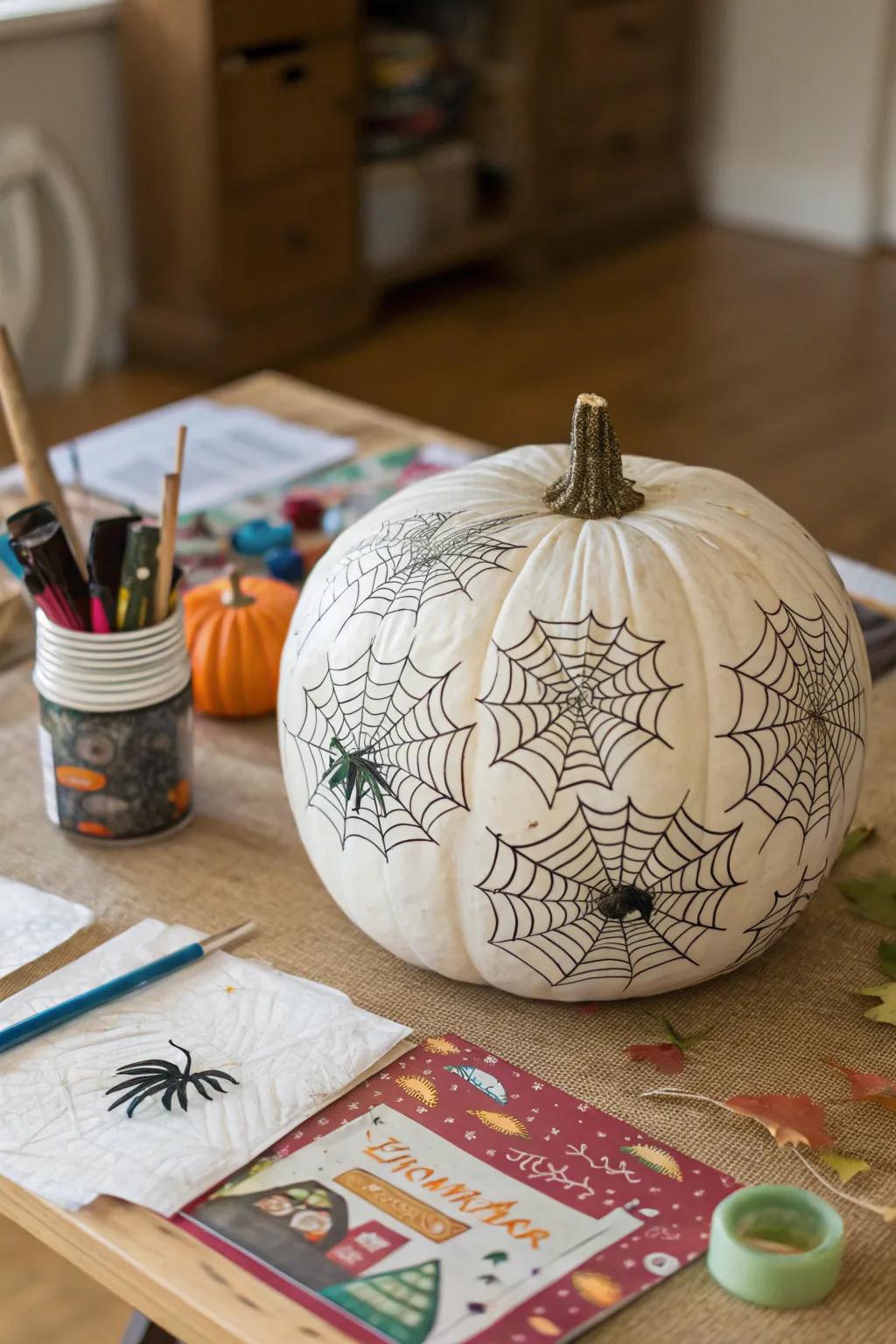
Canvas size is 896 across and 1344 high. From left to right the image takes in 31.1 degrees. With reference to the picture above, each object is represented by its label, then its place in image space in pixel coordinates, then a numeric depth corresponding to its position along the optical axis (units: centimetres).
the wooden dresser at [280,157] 318
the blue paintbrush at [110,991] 84
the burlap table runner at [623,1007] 70
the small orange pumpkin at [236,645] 116
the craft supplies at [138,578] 97
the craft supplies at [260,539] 141
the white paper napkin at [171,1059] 76
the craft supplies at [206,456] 156
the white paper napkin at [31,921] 92
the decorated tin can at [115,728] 99
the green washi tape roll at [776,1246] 68
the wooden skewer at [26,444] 109
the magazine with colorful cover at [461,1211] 68
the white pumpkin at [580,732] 80
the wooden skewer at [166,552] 99
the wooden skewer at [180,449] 97
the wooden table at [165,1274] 67
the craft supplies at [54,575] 97
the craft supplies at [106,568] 98
